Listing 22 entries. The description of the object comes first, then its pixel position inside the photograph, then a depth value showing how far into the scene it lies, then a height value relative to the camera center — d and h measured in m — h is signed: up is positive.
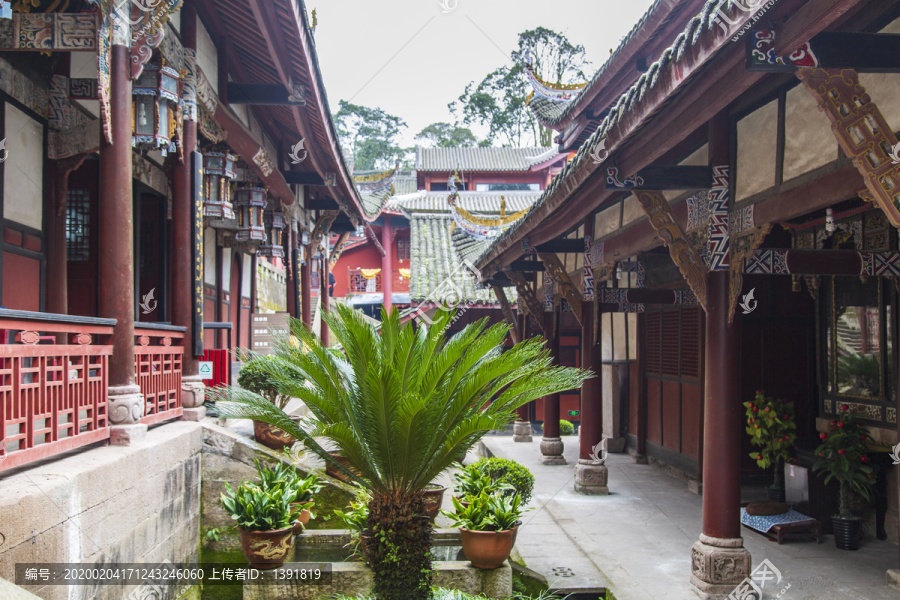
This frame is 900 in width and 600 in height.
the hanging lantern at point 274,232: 10.75 +1.08
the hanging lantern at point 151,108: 5.83 +1.56
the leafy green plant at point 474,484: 6.48 -1.58
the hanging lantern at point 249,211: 9.09 +1.16
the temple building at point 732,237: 3.73 +0.62
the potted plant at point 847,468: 6.59 -1.48
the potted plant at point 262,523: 5.37 -1.61
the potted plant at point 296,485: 5.95 -1.47
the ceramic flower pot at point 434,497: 6.44 -1.78
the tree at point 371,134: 45.66 +10.75
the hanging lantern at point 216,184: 7.58 +1.25
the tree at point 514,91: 38.09 +11.85
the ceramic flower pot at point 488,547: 5.45 -1.79
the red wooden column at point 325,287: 15.35 +0.37
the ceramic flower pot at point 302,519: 5.79 -1.74
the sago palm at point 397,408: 4.59 -0.66
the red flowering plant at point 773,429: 7.83 -1.35
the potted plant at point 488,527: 5.46 -1.68
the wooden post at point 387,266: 24.33 +1.29
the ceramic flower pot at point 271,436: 6.94 -1.24
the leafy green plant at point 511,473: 7.61 -1.75
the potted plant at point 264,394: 6.96 -0.90
